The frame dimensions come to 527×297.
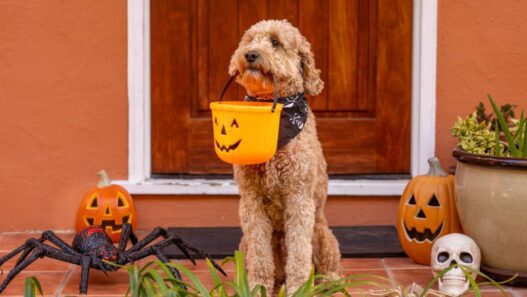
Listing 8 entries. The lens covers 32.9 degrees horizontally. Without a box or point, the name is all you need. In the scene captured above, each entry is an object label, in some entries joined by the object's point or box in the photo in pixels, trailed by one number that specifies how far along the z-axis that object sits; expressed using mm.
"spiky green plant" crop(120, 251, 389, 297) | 2922
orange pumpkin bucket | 3660
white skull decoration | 4203
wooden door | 5480
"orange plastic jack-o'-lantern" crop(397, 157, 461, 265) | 4805
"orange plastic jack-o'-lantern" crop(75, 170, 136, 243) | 5238
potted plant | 4281
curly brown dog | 3873
